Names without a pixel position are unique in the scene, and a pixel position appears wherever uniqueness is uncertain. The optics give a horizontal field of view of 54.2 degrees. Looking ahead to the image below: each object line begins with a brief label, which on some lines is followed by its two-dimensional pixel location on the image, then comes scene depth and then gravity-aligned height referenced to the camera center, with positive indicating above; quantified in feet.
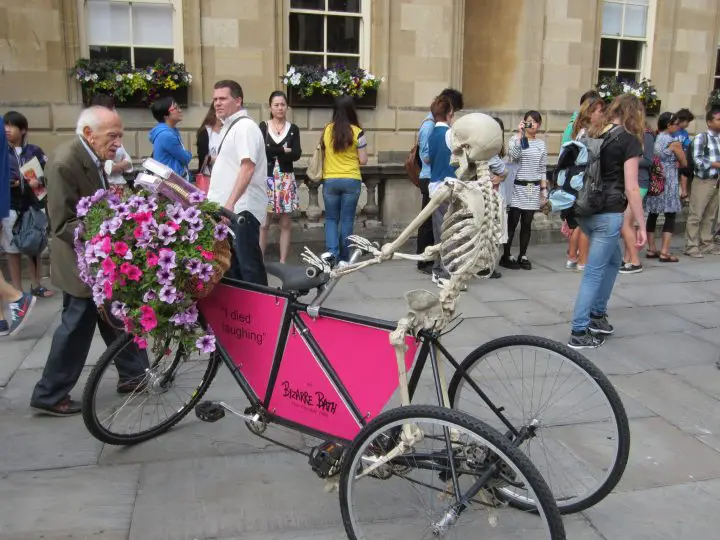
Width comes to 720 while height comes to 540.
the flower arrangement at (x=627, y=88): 37.91 +1.68
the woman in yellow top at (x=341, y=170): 23.57 -1.85
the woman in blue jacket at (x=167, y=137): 21.88 -0.77
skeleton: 8.81 -1.49
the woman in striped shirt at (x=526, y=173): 26.09 -2.02
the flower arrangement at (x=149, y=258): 10.13 -2.08
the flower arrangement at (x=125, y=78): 29.40 +1.39
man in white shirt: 16.42 -1.44
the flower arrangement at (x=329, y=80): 32.48 +1.57
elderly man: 12.58 -2.84
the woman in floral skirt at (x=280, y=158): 24.16 -1.50
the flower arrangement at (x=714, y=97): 40.11 +1.39
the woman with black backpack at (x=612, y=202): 16.53 -1.88
